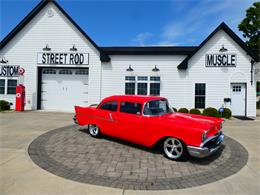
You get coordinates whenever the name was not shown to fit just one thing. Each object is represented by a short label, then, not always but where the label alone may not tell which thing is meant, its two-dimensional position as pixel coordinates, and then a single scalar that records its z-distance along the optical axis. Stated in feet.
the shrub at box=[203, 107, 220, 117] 35.76
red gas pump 40.34
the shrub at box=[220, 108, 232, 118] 35.42
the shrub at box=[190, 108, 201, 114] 36.58
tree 74.38
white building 39.32
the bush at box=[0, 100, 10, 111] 40.13
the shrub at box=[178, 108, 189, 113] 36.83
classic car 13.23
